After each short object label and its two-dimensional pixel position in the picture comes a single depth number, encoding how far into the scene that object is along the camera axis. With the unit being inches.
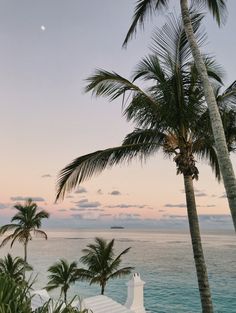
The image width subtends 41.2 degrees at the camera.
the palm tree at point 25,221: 1200.7
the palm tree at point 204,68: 227.6
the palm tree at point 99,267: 871.1
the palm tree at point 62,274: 955.3
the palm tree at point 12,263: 992.2
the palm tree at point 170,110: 326.6
